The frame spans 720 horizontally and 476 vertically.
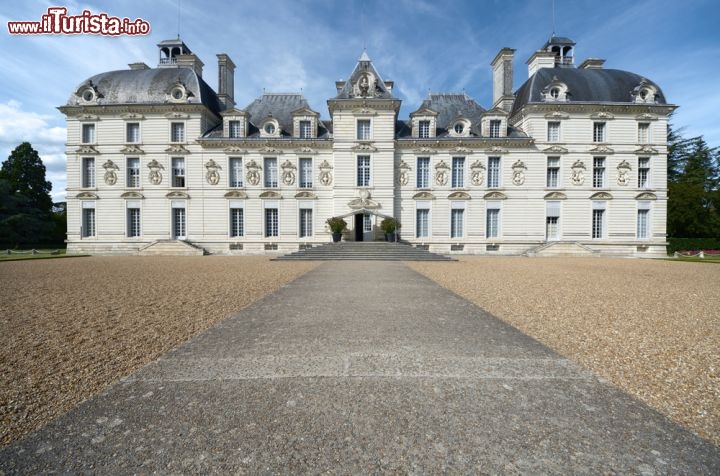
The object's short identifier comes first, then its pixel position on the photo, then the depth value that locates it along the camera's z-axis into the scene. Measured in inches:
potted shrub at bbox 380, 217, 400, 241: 828.0
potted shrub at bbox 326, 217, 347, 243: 808.3
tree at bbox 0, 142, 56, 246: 1119.6
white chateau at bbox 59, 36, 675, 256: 884.6
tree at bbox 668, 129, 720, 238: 1151.0
